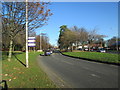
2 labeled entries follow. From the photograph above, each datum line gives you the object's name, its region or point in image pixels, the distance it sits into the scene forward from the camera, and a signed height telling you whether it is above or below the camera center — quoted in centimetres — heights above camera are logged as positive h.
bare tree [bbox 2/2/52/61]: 1197 +317
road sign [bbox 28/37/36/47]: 1124 +48
